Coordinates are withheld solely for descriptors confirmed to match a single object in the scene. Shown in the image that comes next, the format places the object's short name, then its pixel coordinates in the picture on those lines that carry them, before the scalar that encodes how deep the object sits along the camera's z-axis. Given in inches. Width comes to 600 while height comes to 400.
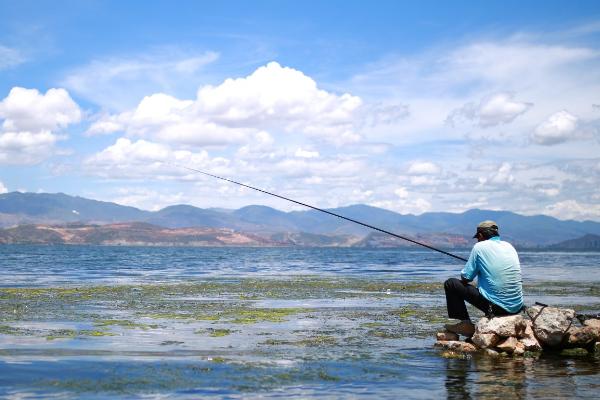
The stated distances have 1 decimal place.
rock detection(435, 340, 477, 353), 570.6
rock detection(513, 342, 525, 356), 565.6
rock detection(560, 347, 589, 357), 578.9
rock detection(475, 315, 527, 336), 573.9
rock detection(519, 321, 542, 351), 577.6
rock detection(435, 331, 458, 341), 601.9
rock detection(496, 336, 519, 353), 564.4
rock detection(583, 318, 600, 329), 581.8
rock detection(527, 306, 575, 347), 579.8
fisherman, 583.2
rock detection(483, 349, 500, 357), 559.5
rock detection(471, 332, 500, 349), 569.9
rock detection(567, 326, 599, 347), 577.3
